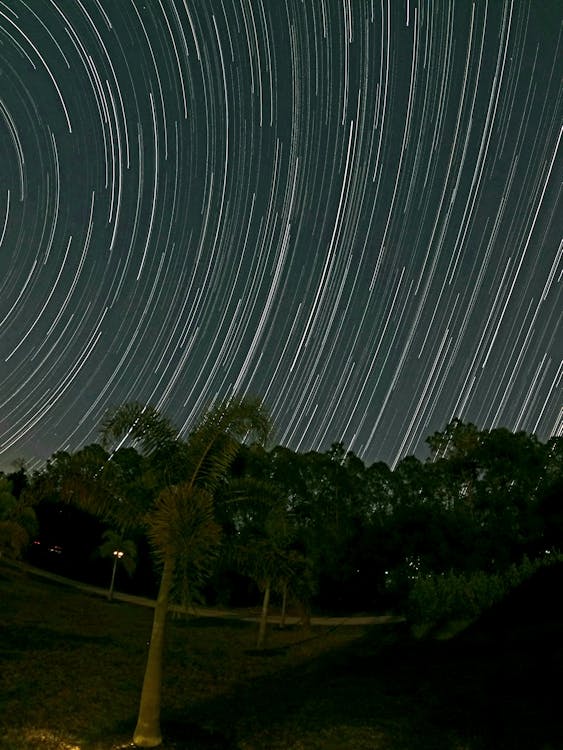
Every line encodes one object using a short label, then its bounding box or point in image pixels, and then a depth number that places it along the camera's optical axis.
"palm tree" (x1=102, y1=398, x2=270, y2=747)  9.11
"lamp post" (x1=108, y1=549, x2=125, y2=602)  39.98
